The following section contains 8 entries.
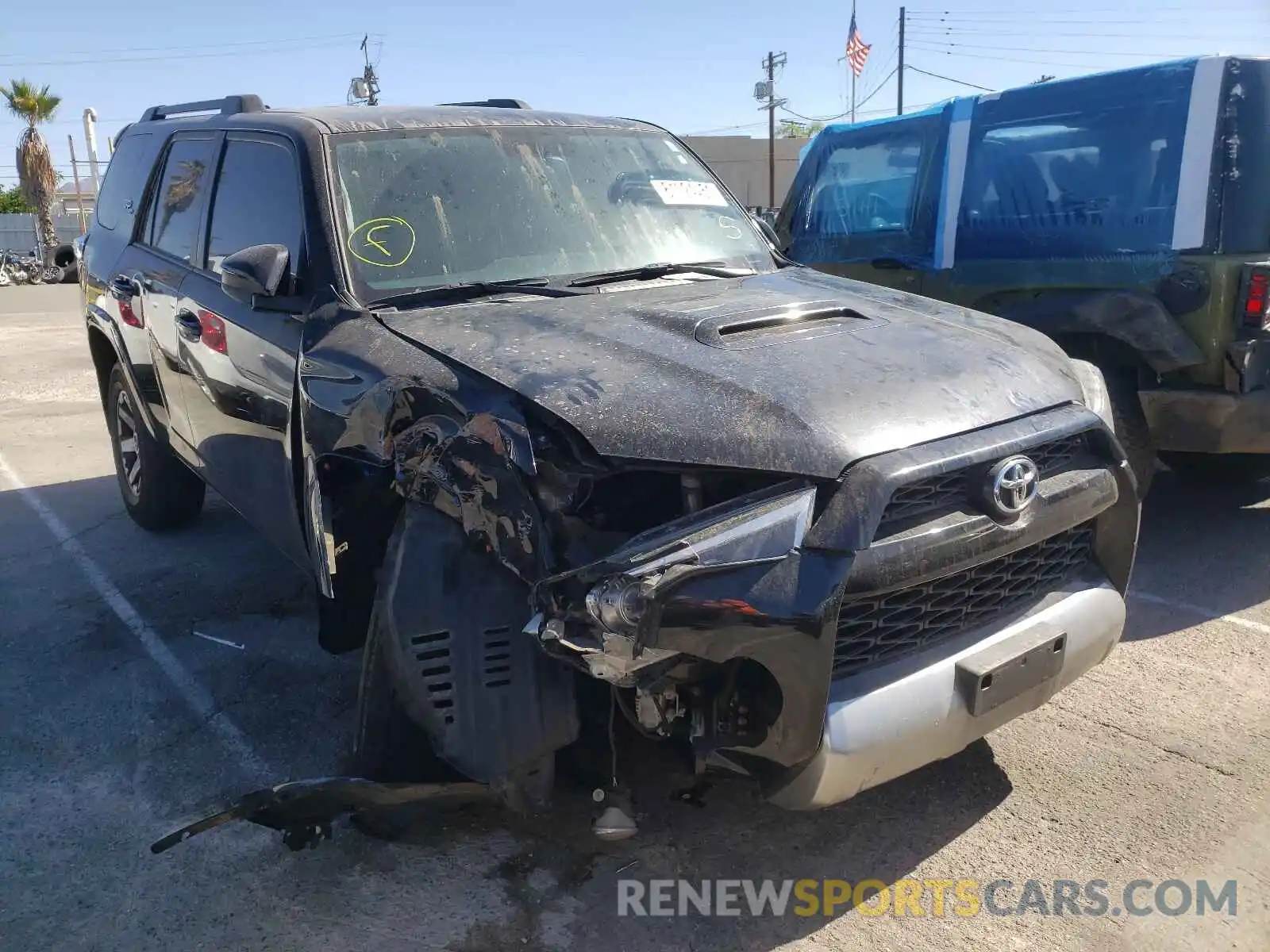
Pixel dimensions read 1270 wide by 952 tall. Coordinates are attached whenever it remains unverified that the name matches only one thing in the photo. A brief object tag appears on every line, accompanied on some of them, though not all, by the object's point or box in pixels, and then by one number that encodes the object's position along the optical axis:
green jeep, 4.56
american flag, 33.56
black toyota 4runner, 2.28
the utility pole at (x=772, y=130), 37.82
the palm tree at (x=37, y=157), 33.91
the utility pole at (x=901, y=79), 41.09
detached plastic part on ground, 2.62
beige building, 45.31
